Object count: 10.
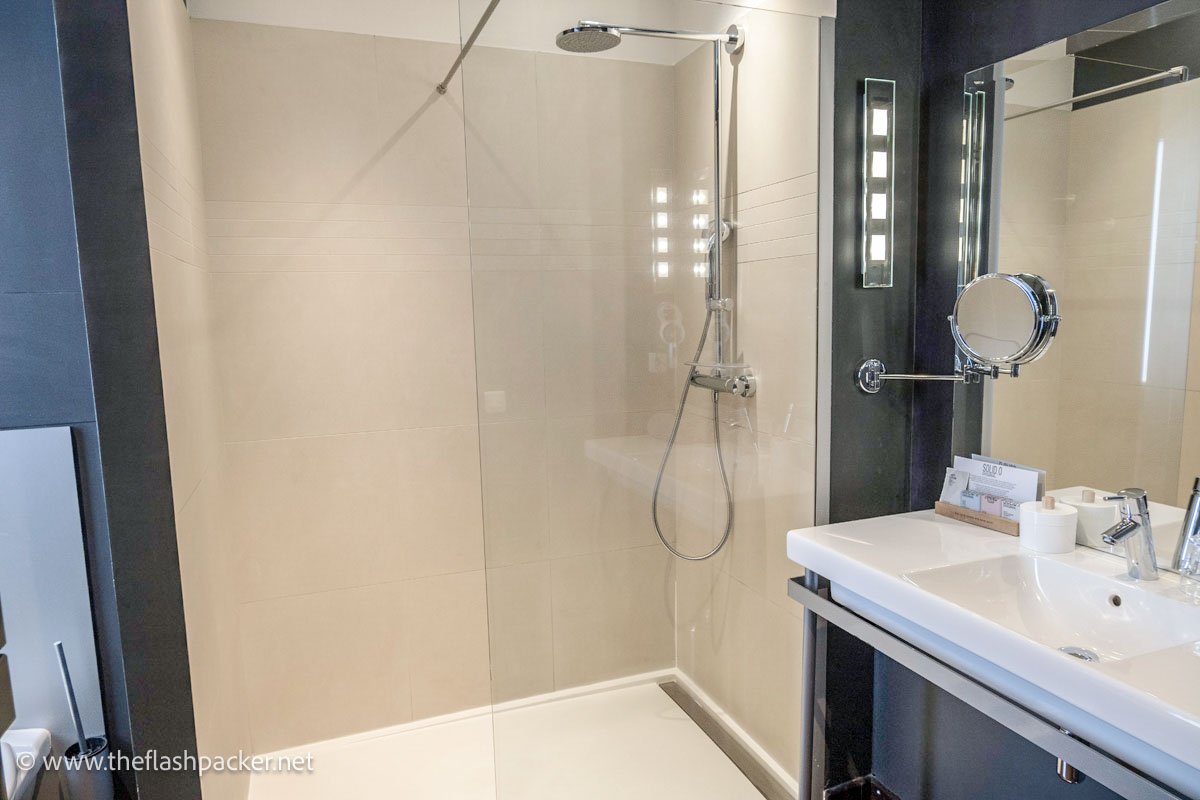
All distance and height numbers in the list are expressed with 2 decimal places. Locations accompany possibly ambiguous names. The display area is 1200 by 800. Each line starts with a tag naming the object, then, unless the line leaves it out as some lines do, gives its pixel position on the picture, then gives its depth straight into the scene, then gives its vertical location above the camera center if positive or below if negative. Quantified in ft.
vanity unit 3.15 -1.77
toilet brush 4.35 -2.23
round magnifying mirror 4.89 -0.08
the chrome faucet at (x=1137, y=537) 4.22 -1.37
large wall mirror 4.28 +0.46
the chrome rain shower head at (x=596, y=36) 5.16 +2.02
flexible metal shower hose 5.62 -1.21
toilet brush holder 4.35 -2.68
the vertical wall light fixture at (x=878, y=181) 5.73 +1.04
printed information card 5.12 -1.31
